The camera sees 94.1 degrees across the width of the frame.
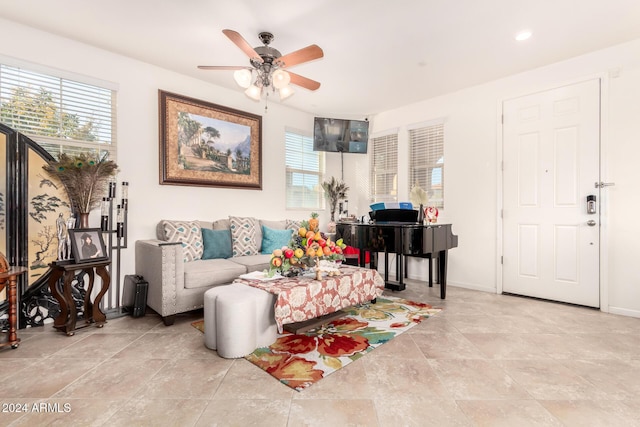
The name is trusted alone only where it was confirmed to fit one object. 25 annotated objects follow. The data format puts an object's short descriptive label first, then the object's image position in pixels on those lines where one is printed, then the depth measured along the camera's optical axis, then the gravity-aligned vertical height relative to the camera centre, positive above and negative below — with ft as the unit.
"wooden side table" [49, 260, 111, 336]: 8.46 -2.52
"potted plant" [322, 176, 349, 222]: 17.48 +1.15
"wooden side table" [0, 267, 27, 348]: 7.45 -2.39
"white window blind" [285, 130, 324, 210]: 16.81 +2.32
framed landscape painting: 12.12 +2.99
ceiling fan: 8.09 +4.30
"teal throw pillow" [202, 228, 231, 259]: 11.74 -1.31
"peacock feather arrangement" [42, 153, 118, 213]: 9.05 +1.14
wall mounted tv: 16.99 +4.39
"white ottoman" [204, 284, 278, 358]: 7.05 -2.67
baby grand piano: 10.69 -0.95
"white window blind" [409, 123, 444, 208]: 14.87 +2.63
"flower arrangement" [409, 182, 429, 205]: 13.36 +0.69
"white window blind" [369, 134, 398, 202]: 16.69 +2.46
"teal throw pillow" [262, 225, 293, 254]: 13.57 -1.27
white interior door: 10.84 +0.73
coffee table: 7.55 -2.32
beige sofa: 9.29 -1.67
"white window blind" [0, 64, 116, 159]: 9.05 +3.28
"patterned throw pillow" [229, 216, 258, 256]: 12.69 -1.09
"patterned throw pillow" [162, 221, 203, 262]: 11.06 -0.95
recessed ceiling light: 9.30 +5.60
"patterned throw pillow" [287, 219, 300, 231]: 14.76 -0.68
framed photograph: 8.70 -1.02
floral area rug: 6.52 -3.50
